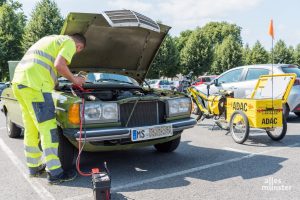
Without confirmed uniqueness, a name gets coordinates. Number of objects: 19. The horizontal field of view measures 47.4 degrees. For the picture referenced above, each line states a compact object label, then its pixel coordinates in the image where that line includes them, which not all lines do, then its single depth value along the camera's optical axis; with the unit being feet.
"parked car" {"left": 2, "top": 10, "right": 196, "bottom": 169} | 13.94
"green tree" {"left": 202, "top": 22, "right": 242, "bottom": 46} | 234.17
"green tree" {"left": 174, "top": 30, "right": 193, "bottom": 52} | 216.76
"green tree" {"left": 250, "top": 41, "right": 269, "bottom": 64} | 171.94
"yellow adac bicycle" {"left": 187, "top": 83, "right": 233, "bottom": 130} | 24.30
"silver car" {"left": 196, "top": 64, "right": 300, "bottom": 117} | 28.35
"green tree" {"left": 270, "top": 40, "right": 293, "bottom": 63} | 180.14
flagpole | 21.56
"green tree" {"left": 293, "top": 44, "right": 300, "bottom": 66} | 192.63
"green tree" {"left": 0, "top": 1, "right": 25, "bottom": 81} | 116.37
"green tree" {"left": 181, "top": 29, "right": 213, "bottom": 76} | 144.36
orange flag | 21.56
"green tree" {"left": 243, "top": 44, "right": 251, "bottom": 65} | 171.73
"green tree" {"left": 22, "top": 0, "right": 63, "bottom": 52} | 103.14
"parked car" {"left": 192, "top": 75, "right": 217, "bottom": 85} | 83.39
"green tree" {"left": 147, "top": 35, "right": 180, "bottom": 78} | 133.18
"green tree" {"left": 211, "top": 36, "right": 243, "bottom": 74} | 156.76
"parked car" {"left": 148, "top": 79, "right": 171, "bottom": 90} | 85.34
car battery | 10.77
